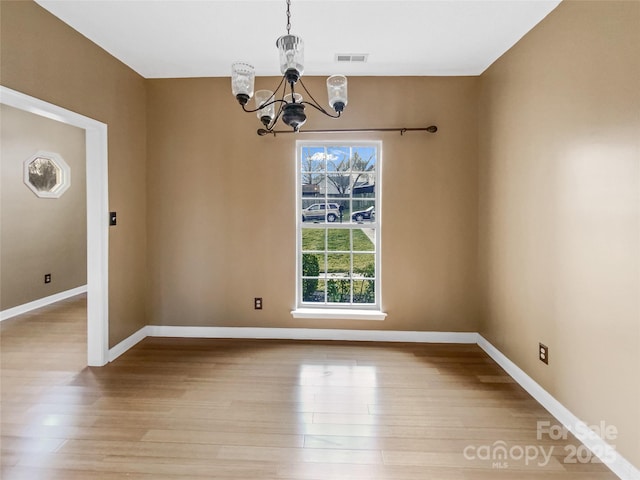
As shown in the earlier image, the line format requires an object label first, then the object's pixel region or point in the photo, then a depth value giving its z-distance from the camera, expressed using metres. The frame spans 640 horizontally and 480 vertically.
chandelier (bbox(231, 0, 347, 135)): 1.61
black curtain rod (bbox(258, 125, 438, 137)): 3.19
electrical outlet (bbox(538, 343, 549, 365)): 2.26
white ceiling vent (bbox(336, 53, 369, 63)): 2.81
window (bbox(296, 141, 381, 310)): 3.39
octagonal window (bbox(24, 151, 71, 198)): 4.38
